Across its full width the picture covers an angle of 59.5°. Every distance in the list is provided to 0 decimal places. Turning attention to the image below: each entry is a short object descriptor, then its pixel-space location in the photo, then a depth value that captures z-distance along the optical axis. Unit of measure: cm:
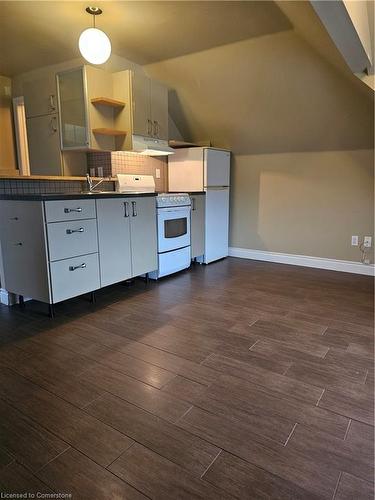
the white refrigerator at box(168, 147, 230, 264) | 386
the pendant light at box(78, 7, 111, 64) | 229
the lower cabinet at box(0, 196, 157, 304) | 226
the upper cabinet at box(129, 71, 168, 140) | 337
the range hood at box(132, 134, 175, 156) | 344
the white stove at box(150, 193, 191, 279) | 328
